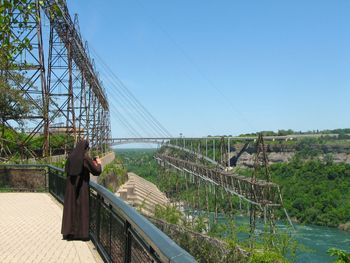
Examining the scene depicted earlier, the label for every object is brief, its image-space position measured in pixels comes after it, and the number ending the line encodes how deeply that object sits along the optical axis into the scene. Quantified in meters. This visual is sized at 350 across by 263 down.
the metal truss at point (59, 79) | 19.59
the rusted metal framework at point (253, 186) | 25.98
